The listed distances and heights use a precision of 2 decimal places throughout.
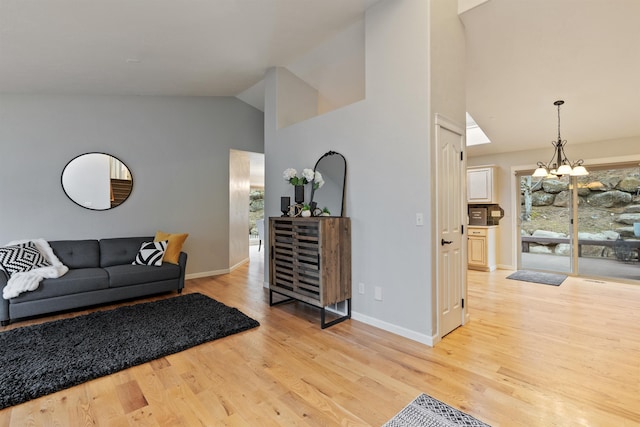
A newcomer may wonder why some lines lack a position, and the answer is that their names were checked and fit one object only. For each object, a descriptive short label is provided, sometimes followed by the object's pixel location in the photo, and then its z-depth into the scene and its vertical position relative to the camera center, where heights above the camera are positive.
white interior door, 2.73 -0.06
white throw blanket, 3.11 -0.64
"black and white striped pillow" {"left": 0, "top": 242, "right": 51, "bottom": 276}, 3.31 -0.45
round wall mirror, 4.33 +0.55
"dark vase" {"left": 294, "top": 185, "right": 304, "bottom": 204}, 3.74 +0.29
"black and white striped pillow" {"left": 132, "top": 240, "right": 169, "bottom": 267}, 4.20 -0.51
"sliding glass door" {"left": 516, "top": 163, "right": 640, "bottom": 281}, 5.02 -0.11
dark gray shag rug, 2.11 -1.09
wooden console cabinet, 3.06 -0.47
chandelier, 3.94 +0.63
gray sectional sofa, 3.23 -0.75
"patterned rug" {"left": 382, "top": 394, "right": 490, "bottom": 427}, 1.67 -1.13
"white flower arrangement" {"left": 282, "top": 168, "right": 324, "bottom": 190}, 3.58 +0.48
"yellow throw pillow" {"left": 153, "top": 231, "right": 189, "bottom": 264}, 4.45 -0.39
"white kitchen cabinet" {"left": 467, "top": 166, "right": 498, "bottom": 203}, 5.97 +0.65
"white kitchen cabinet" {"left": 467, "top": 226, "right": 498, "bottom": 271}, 5.79 -0.61
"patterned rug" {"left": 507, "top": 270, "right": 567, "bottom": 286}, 4.95 -1.04
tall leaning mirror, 3.40 +0.37
